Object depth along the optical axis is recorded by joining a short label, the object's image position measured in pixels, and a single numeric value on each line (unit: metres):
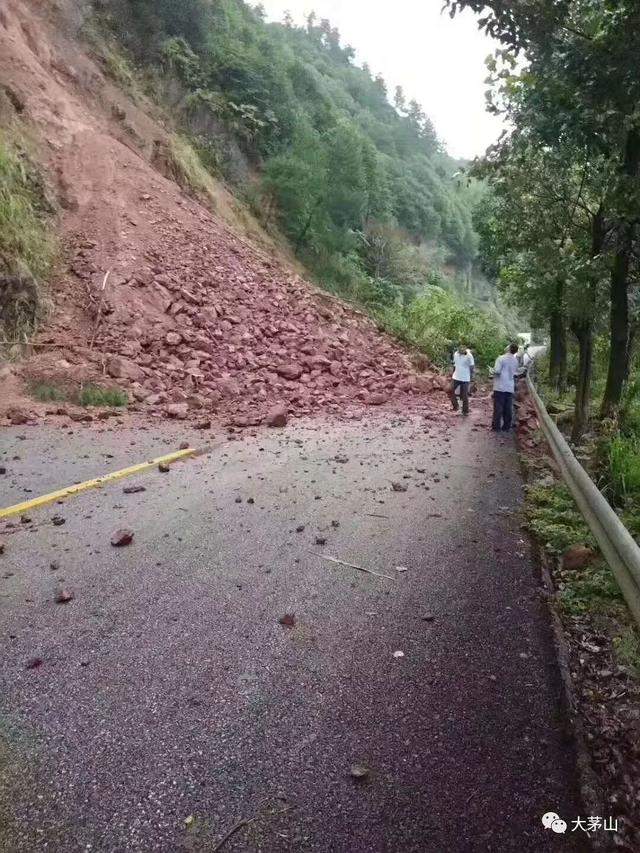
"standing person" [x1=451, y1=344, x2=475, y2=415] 13.66
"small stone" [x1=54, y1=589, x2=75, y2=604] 3.70
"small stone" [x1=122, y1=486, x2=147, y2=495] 6.29
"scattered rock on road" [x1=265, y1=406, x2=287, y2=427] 11.36
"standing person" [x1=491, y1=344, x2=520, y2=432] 11.74
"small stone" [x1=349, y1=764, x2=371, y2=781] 2.26
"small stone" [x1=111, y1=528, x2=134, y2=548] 4.69
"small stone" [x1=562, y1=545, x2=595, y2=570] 4.39
